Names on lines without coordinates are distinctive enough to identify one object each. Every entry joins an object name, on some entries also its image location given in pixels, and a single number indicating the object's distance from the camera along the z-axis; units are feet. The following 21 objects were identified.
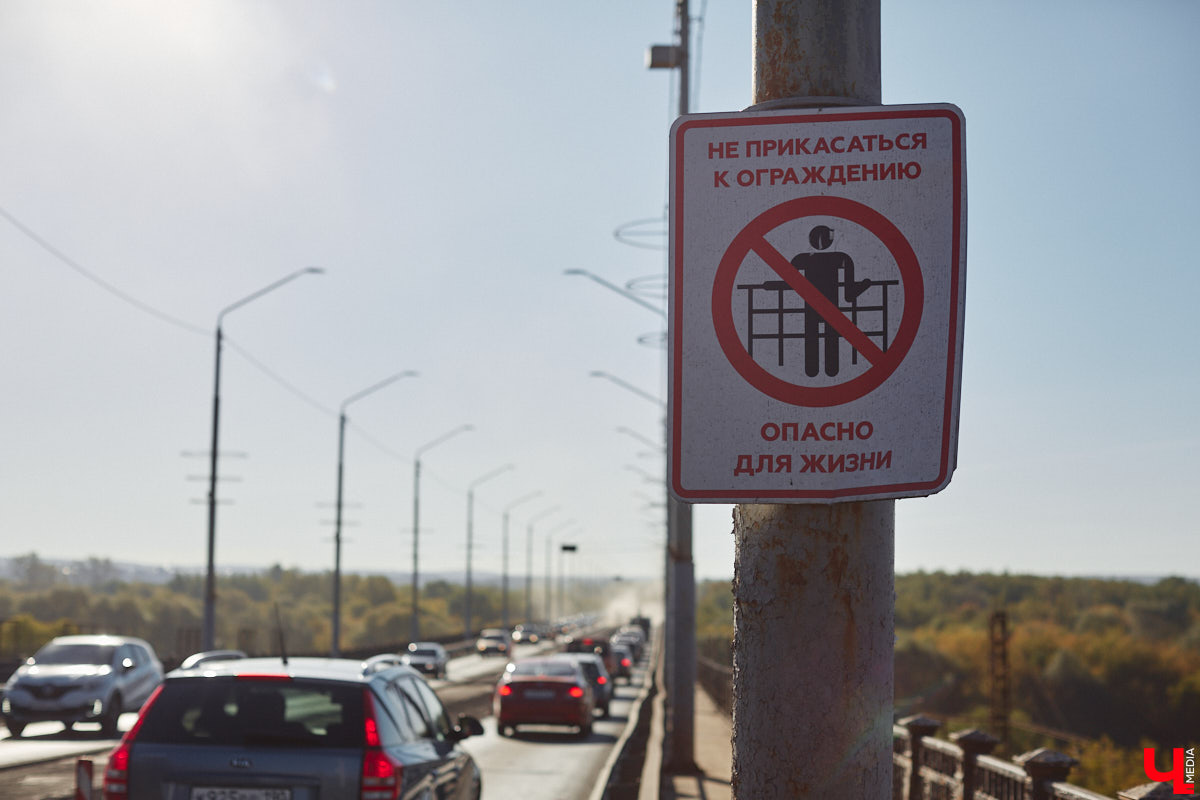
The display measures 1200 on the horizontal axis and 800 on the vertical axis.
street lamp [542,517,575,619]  448.24
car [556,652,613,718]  104.39
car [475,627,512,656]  273.33
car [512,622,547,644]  337.72
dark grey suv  23.27
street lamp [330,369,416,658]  154.30
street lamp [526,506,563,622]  380.58
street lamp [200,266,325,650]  107.55
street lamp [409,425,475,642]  205.95
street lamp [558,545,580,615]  410.35
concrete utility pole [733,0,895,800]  7.75
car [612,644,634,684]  166.65
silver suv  76.43
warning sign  7.92
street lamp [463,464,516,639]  257.92
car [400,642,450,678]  171.34
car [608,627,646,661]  239.50
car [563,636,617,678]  171.30
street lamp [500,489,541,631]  326.03
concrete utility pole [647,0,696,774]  65.62
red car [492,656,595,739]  85.71
